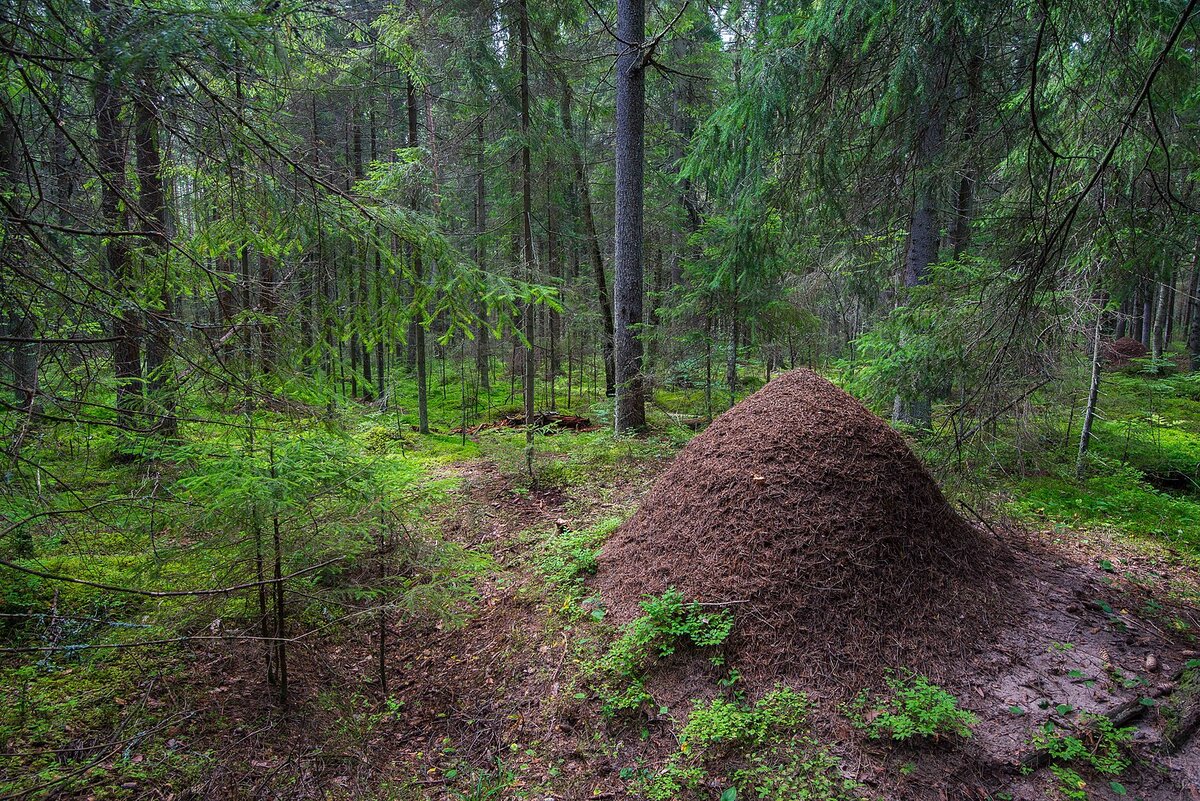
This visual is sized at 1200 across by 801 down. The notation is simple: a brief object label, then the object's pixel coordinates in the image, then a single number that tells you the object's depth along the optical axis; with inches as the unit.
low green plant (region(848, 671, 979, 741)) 117.2
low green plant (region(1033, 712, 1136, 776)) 110.6
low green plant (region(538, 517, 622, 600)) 188.8
